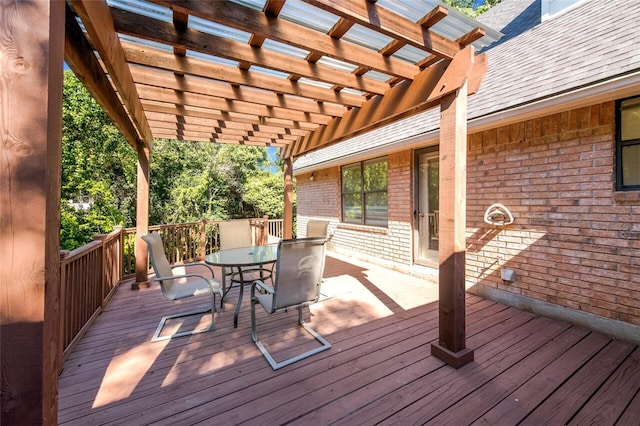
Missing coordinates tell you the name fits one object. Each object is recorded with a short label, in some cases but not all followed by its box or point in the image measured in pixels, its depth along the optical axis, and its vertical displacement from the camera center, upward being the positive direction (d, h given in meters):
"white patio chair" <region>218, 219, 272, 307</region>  5.31 -0.40
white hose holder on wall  3.78 -0.01
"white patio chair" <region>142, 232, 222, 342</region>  3.02 -0.87
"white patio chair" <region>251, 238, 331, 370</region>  2.65 -0.68
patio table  3.39 -0.59
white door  5.13 +0.16
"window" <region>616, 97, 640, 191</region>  2.83 +0.72
